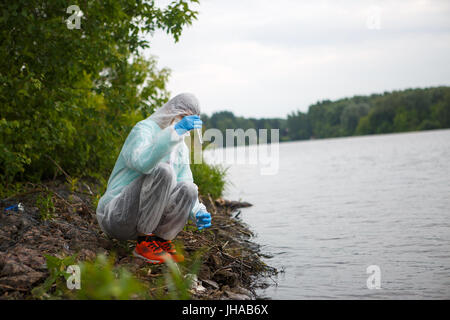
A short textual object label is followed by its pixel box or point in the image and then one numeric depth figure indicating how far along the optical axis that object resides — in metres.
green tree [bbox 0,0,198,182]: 5.01
